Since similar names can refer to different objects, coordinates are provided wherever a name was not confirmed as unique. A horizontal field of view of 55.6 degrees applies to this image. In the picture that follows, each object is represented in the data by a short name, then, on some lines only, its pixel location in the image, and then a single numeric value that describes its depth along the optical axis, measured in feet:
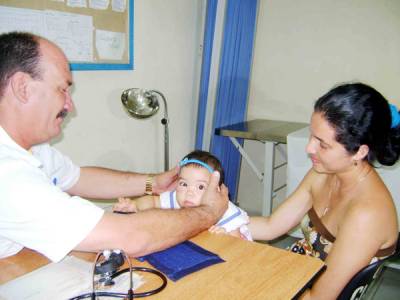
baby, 5.09
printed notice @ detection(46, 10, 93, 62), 6.92
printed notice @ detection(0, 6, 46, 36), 6.16
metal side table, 9.57
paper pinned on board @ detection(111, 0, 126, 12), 8.07
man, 3.24
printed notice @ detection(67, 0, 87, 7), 7.12
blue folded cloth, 3.40
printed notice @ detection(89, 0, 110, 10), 7.56
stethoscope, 3.03
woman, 4.04
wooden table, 3.11
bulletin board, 6.41
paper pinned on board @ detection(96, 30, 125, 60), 7.90
